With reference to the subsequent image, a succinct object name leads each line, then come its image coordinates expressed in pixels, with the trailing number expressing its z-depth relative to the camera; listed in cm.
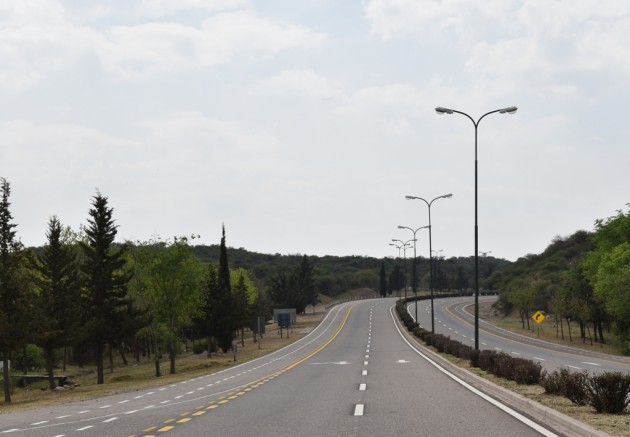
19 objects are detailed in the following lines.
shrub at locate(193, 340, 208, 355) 8612
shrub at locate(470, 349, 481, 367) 3008
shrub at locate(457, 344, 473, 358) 3468
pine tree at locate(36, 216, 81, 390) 4988
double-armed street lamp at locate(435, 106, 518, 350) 3322
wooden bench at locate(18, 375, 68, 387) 5645
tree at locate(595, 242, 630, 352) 6700
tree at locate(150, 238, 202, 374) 5791
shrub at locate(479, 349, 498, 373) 2589
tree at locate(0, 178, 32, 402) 3662
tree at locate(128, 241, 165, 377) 5856
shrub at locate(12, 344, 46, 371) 7262
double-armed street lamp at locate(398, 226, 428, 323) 7694
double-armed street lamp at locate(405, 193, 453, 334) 5889
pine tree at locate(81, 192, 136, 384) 5356
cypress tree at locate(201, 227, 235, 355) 7762
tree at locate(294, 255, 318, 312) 15300
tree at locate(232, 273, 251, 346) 8206
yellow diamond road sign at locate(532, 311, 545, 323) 6751
